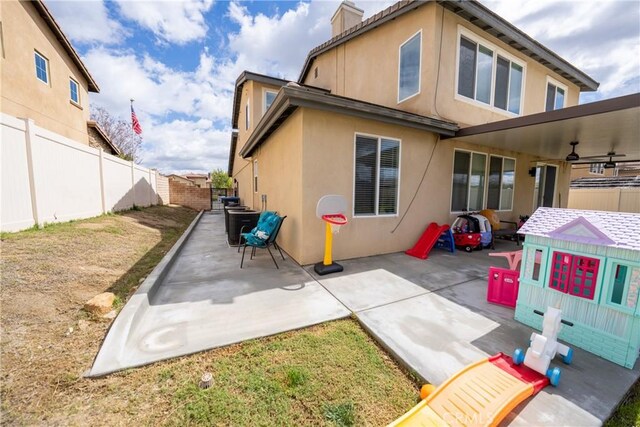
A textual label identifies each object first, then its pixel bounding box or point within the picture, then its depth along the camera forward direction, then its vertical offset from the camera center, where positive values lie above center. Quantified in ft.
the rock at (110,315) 9.27 -4.87
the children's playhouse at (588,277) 7.32 -2.74
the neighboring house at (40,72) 28.66 +16.29
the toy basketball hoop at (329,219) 14.97 -1.69
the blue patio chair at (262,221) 17.64 -2.32
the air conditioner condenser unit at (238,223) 21.11 -2.83
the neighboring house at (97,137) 46.98 +10.47
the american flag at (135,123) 53.67 +14.52
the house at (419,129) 16.02 +4.78
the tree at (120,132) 77.61 +18.89
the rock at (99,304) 9.40 -4.55
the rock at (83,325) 8.52 -4.86
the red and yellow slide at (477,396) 5.37 -4.83
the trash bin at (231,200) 50.99 -2.06
